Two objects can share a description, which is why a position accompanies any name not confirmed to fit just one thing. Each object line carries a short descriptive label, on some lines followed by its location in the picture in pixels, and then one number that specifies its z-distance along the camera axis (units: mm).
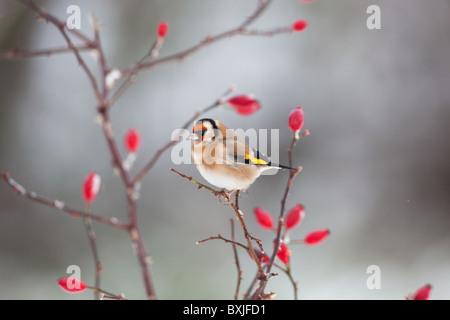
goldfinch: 1062
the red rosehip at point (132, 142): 477
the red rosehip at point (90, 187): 510
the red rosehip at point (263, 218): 715
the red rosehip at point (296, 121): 667
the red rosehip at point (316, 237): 678
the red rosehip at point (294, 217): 646
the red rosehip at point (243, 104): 512
